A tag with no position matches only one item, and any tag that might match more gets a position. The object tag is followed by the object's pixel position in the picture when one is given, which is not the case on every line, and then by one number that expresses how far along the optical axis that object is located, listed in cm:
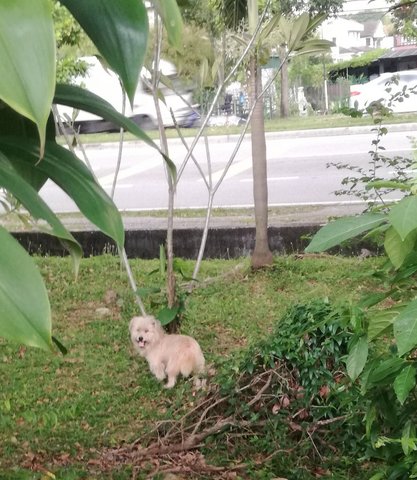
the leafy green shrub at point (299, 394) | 299
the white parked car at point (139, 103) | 1570
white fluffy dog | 379
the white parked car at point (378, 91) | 1644
